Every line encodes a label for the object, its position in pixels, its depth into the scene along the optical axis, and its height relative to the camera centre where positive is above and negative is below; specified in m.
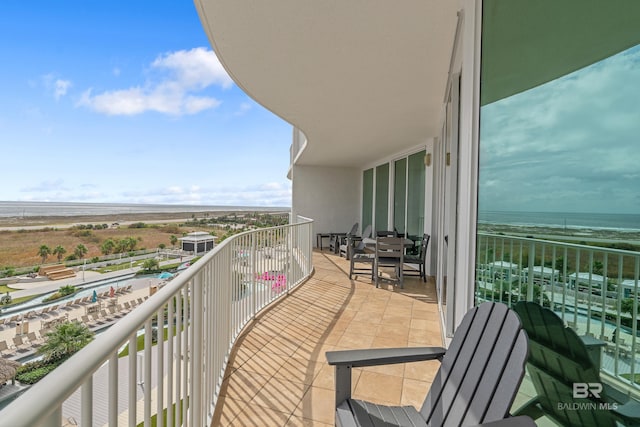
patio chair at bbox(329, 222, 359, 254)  8.89 -0.83
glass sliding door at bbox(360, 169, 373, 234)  9.43 +0.39
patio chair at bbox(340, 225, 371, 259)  7.80 -0.85
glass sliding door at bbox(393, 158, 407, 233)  7.26 +0.40
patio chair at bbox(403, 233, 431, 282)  5.38 -0.82
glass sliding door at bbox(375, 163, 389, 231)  8.24 +0.36
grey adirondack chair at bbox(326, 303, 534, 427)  1.04 -0.64
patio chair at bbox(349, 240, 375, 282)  5.49 -0.88
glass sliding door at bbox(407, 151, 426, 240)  6.31 +0.35
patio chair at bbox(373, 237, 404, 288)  4.97 -0.69
